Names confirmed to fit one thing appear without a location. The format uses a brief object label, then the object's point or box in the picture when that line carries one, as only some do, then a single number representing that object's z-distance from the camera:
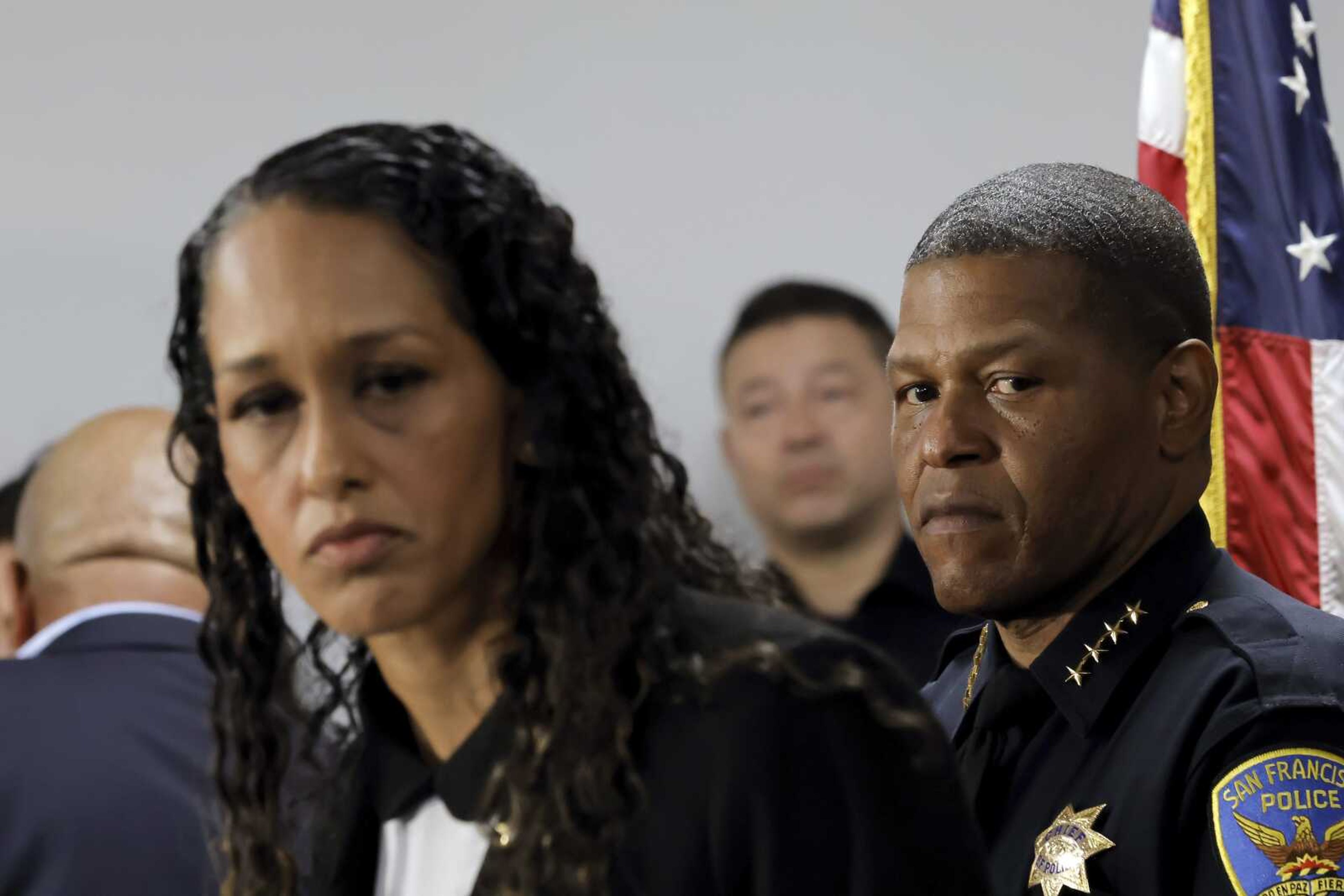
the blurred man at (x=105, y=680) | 3.32
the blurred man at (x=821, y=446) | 4.56
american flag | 3.58
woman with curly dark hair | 2.67
